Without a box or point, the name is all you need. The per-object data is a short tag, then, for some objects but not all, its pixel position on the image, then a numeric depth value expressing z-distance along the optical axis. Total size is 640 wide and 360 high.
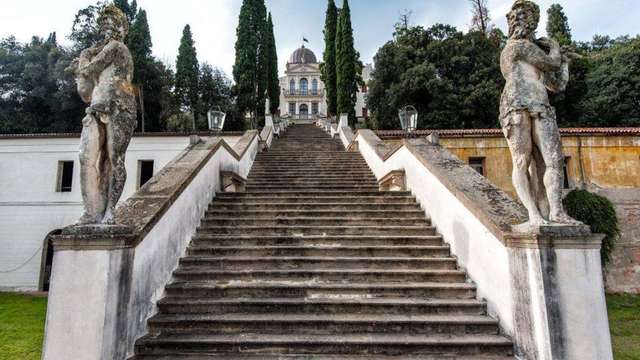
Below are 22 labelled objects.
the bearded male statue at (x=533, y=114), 3.36
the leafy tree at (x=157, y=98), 24.19
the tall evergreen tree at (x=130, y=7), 25.73
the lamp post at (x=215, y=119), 8.12
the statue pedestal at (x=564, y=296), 3.03
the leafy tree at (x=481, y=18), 27.88
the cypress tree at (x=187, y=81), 24.55
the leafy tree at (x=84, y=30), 24.14
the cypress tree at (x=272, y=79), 31.44
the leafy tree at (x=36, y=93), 20.94
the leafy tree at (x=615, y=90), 19.25
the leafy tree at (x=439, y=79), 20.22
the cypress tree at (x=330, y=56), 27.86
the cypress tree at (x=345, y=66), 23.14
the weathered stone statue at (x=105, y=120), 3.41
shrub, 11.98
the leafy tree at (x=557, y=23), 28.86
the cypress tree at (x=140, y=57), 23.02
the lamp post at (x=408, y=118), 8.37
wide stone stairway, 3.57
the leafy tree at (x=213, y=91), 24.22
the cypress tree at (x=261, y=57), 24.94
